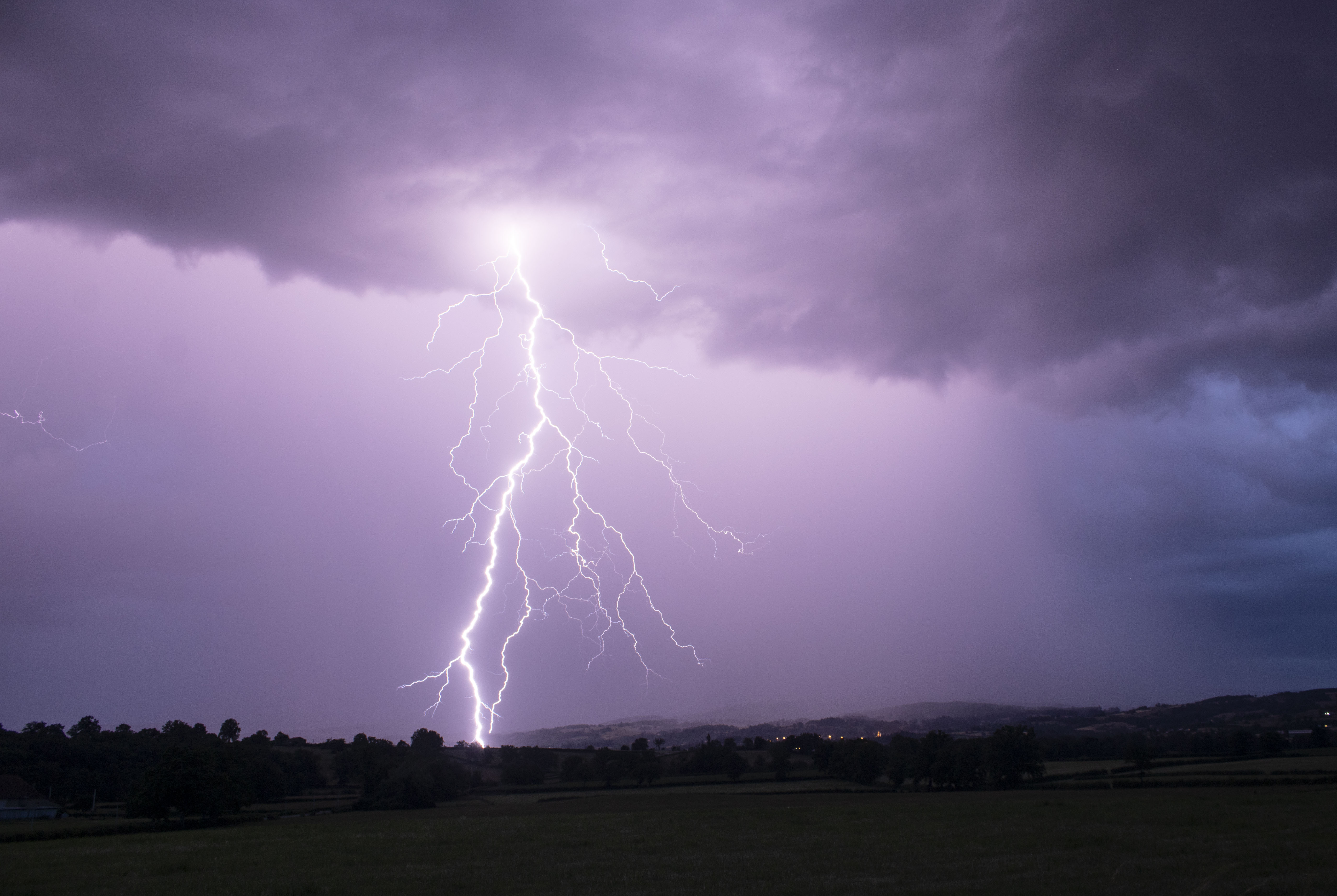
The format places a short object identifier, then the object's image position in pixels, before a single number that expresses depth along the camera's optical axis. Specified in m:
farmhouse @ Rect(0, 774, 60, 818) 53.91
